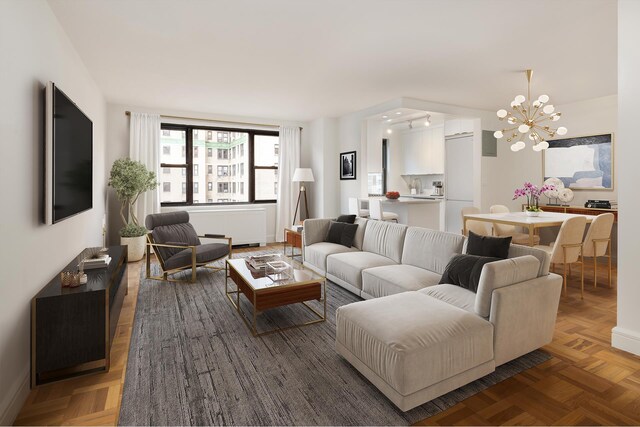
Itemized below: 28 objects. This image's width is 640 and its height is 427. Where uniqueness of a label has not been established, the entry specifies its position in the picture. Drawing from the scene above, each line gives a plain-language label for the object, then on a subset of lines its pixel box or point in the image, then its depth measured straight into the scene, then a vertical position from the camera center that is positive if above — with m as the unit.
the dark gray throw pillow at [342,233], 4.54 -0.33
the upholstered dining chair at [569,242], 3.72 -0.38
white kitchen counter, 5.94 -0.04
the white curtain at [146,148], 5.89 +1.06
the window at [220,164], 6.56 +0.90
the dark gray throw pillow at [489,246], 2.66 -0.30
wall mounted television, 2.39 +0.42
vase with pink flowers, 4.71 +0.21
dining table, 3.96 -0.13
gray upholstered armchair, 4.29 -0.47
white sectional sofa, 1.88 -0.73
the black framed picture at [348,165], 6.74 +0.88
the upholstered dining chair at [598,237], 3.94 -0.34
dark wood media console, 2.10 -0.76
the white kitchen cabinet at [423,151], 7.72 +1.35
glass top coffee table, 2.91 -0.68
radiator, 6.41 -0.27
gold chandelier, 4.06 +1.13
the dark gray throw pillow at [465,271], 2.58 -0.48
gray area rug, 1.87 -1.09
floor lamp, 6.91 +0.68
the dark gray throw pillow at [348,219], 4.74 -0.14
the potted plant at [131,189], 5.30 +0.32
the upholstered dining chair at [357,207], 6.11 +0.03
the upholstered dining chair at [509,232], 4.65 -0.34
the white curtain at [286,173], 7.22 +0.75
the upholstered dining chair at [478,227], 4.69 -0.25
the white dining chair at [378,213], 5.63 -0.07
